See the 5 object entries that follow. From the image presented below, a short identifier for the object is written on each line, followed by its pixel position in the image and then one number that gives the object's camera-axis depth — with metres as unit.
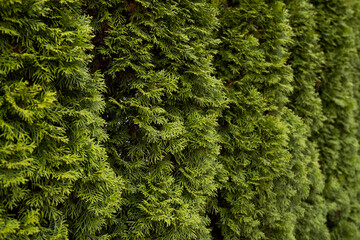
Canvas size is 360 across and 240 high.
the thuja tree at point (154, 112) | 2.26
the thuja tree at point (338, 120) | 5.37
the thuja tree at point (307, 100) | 4.44
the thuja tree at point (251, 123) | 3.24
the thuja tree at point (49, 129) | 1.58
